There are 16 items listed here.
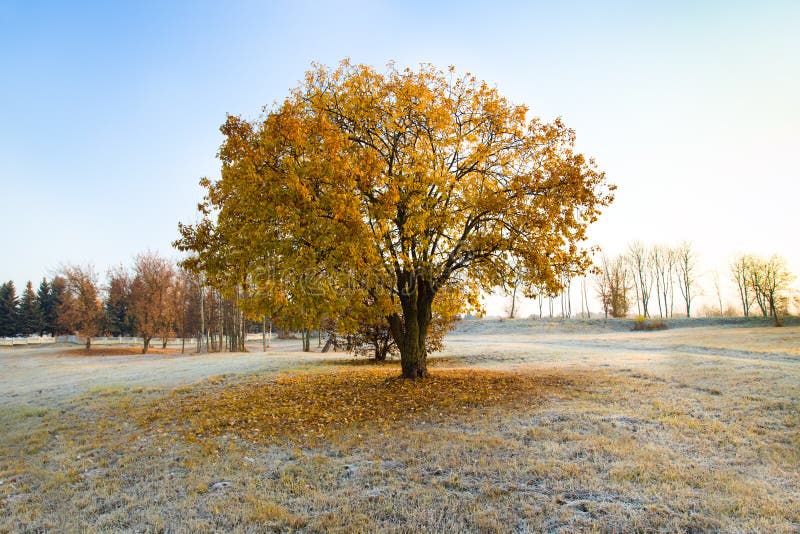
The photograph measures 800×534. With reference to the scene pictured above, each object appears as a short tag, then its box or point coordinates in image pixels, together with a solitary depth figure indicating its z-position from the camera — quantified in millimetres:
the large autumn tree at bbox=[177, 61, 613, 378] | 10664
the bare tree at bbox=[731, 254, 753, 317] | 50781
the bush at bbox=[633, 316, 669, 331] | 48366
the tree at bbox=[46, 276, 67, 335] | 63788
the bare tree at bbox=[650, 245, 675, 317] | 66438
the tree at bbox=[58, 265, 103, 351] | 41812
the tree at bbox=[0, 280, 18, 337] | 64875
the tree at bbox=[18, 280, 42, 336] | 66312
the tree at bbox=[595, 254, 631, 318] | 64250
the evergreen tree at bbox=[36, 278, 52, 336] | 67312
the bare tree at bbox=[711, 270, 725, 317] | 73150
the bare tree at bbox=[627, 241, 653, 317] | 66188
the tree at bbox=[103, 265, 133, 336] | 46688
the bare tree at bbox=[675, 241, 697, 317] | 64562
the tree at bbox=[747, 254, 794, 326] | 46250
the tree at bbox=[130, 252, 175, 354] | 39688
